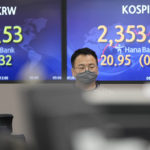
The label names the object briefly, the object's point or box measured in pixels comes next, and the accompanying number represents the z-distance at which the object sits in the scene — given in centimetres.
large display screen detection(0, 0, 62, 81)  681
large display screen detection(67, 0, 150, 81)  674
